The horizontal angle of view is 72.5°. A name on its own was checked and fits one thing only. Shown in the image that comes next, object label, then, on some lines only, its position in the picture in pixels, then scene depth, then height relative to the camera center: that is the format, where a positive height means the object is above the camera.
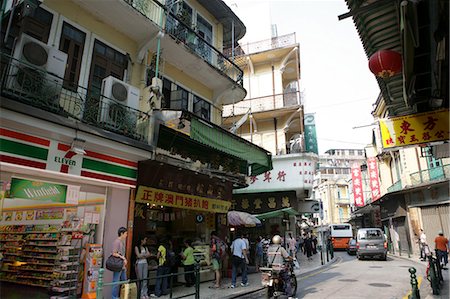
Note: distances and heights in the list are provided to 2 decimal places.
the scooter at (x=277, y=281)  8.63 -1.38
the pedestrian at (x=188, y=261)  10.85 -1.03
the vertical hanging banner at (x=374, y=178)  31.00 +5.25
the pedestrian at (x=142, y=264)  8.70 -0.94
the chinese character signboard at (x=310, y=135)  21.58 +6.77
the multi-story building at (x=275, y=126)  19.84 +7.44
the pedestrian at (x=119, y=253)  7.60 -0.56
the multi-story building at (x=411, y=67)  4.36 +2.74
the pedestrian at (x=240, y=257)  11.48 -0.95
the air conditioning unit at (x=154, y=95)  9.82 +4.26
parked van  19.92 -0.93
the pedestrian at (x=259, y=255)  14.98 -1.15
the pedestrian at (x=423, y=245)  17.46 -0.72
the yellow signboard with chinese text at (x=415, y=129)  6.36 +2.16
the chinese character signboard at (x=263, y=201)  20.02 +1.88
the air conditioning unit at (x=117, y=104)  8.74 +3.54
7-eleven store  7.17 +1.23
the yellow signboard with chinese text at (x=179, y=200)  9.86 +1.09
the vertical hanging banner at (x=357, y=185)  36.16 +5.31
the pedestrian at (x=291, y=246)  17.94 -0.87
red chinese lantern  5.25 +2.82
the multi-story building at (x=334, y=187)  58.78 +8.34
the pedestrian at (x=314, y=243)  29.28 -1.13
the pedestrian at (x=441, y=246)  13.88 -0.64
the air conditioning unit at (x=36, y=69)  6.84 +3.61
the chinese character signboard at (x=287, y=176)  19.44 +3.44
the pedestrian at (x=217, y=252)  11.20 -0.81
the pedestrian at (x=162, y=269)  9.70 -1.19
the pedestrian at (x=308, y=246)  23.65 -1.17
